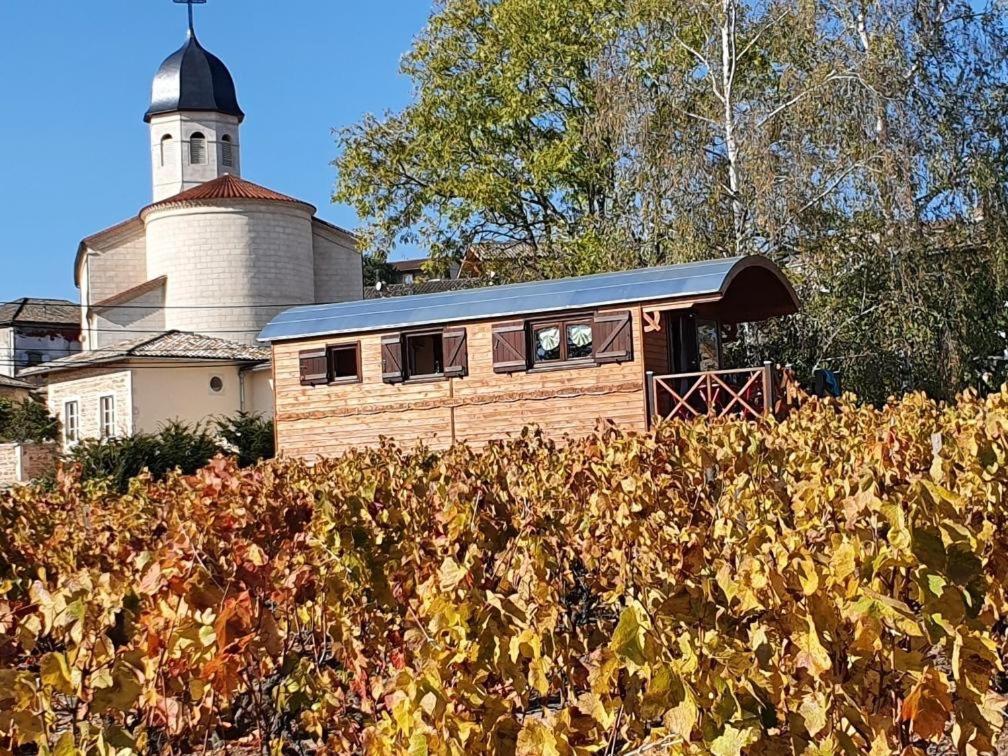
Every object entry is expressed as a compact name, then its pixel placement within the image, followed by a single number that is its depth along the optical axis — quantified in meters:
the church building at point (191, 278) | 35.12
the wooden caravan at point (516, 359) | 19.41
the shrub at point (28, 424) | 35.72
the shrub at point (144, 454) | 25.12
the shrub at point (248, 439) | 30.64
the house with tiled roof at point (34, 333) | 55.09
